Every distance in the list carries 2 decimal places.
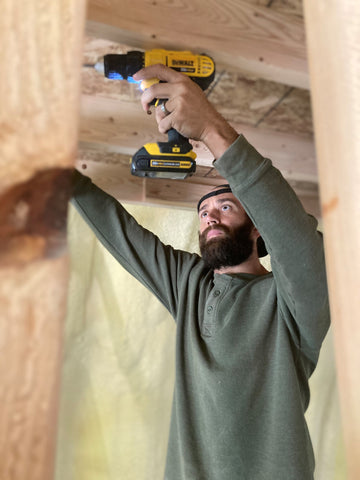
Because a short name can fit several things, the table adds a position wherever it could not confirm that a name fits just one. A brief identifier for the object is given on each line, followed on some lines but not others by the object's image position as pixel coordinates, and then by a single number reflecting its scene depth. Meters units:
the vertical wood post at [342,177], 0.27
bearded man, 0.78
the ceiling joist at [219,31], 1.06
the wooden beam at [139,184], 1.23
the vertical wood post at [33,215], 0.22
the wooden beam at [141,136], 1.43
